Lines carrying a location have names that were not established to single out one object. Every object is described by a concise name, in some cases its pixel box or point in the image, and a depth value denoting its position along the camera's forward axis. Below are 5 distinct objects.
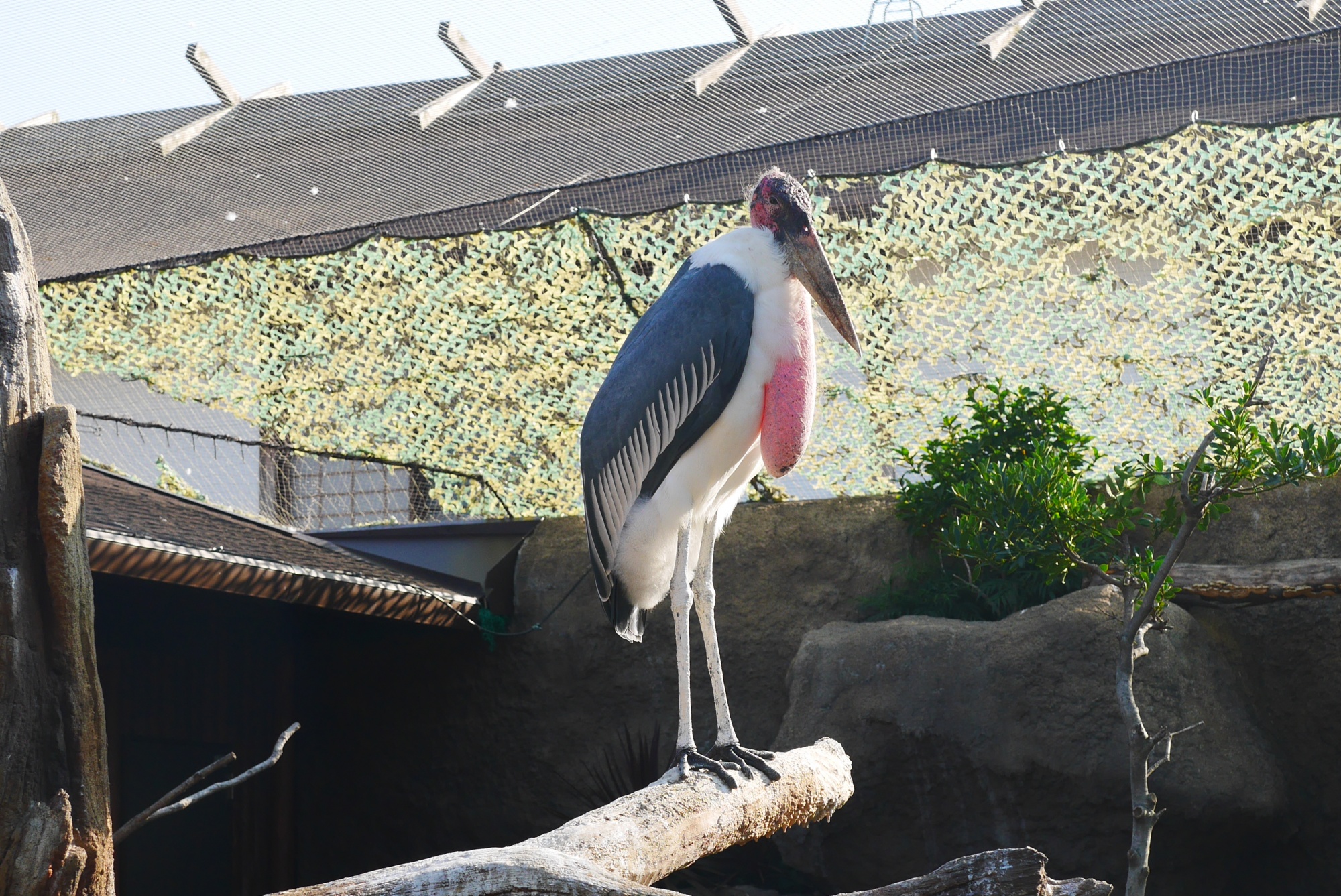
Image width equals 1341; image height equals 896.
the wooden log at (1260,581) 11.66
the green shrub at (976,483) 12.15
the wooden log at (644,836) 9.17
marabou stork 10.32
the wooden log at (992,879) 9.15
